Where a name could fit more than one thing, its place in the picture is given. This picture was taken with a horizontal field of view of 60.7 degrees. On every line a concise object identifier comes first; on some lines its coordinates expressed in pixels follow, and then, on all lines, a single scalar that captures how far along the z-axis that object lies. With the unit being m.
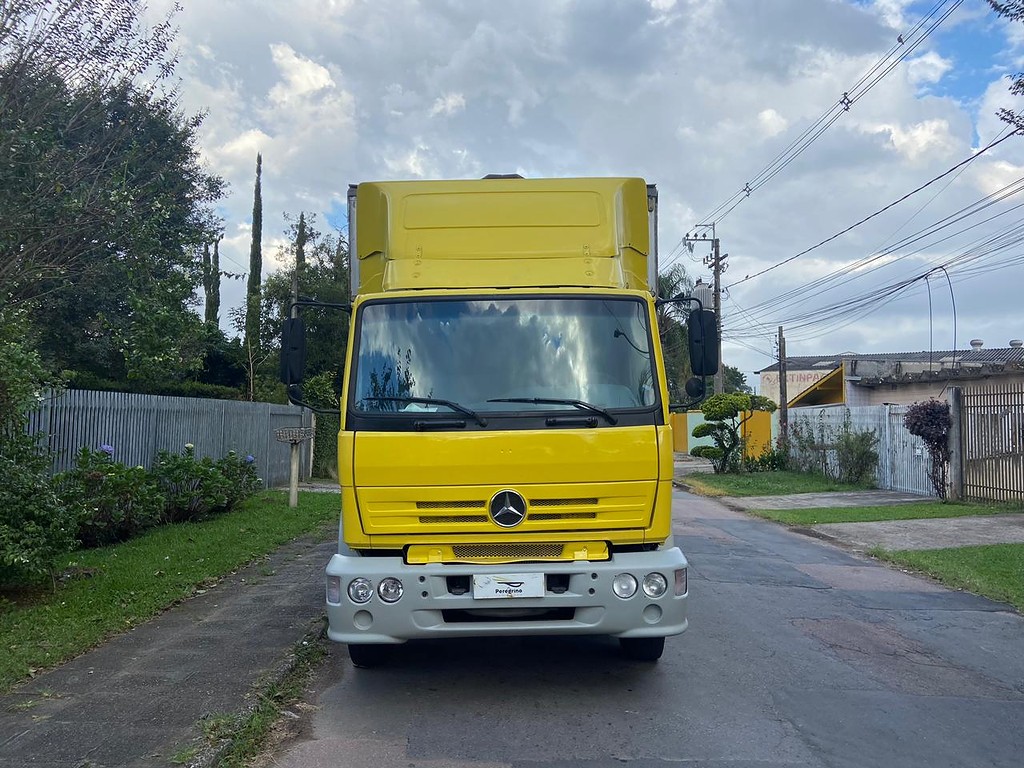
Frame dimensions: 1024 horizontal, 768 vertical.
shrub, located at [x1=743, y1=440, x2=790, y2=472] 24.48
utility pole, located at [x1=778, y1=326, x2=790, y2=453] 24.86
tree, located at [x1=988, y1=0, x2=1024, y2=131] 6.80
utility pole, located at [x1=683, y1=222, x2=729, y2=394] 32.75
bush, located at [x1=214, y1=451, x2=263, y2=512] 13.27
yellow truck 5.11
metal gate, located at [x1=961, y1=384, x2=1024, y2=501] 14.03
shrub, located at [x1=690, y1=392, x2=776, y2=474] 23.39
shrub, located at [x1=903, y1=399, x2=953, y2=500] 15.36
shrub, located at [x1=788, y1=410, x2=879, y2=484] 19.33
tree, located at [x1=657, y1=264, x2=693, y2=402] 32.72
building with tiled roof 19.89
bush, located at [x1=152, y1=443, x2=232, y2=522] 11.91
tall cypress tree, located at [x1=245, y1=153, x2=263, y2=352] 29.91
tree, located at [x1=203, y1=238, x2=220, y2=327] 26.83
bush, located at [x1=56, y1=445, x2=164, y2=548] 9.34
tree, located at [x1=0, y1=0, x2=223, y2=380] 7.74
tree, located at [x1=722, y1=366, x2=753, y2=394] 67.12
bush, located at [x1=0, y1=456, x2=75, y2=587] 6.66
